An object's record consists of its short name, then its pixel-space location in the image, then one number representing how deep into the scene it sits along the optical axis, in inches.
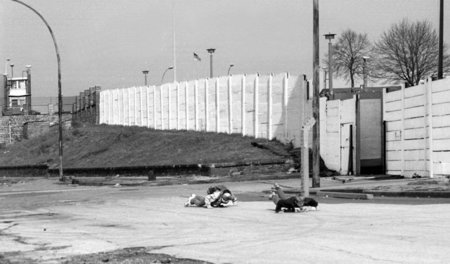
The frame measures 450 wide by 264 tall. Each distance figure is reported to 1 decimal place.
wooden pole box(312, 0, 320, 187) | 1043.9
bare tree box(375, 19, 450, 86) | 2519.7
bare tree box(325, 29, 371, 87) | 2940.5
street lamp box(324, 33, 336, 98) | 2046.3
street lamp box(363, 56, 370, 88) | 2556.6
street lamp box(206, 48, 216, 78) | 2663.6
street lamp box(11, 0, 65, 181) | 1807.3
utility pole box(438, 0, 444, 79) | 1435.0
